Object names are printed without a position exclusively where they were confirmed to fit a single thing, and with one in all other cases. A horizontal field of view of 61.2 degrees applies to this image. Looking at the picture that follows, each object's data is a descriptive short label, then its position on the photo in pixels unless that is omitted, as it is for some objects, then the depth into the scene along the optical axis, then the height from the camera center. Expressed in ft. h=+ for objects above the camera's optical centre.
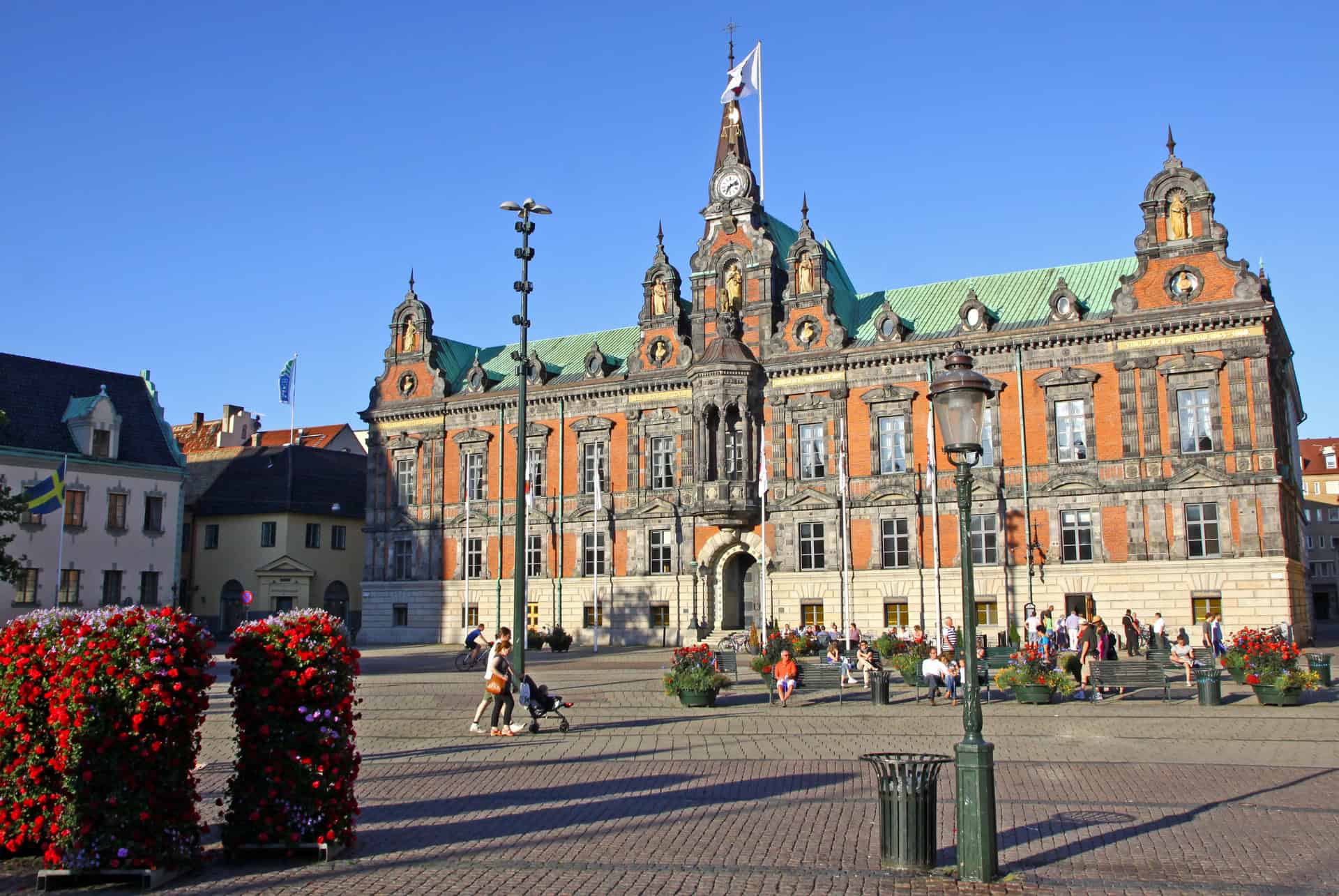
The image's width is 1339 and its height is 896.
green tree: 117.39 +8.73
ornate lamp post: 35.29 -2.17
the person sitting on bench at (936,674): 88.53 -6.70
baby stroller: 70.85 -6.85
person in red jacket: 88.84 -6.74
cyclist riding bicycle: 125.80 -5.47
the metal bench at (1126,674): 89.56 -6.90
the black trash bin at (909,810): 36.24 -7.11
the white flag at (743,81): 176.24 +79.05
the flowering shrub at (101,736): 33.71 -4.11
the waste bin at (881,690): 88.07 -7.78
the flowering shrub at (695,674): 85.87 -6.27
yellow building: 208.33 +10.59
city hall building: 140.97 +20.41
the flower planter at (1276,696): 82.07 -8.10
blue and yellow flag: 132.05 +12.09
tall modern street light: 79.66 +19.70
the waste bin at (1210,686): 82.99 -7.38
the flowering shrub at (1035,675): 85.66 -6.62
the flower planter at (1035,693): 85.56 -7.97
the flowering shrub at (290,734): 36.81 -4.46
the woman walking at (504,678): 69.46 -5.26
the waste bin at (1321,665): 90.33 -6.52
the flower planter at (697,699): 86.12 -8.15
